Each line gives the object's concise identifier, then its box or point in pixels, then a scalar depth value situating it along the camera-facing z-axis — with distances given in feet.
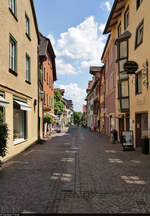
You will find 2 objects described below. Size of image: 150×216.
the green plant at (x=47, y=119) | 75.82
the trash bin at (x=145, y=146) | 38.57
